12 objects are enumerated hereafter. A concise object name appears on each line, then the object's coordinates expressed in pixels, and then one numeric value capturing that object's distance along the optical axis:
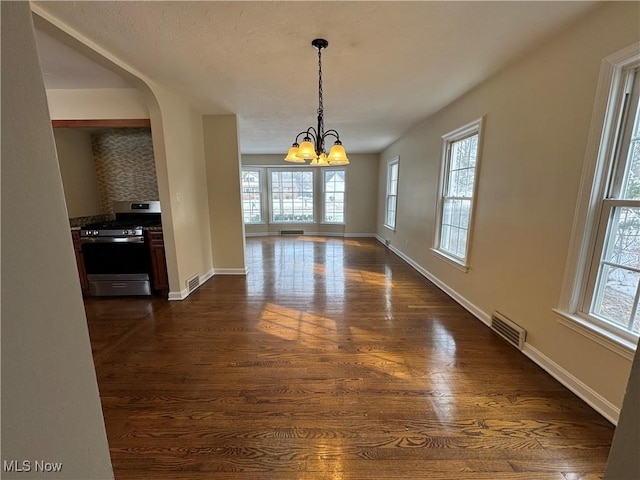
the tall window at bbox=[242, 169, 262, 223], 7.86
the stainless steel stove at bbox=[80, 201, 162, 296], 3.23
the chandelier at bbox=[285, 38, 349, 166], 2.29
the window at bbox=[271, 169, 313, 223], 7.86
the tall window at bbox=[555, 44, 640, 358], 1.52
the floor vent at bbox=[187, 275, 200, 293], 3.50
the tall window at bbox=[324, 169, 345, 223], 7.74
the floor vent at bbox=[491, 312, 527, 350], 2.21
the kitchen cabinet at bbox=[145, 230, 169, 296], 3.27
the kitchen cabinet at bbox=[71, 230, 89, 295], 3.22
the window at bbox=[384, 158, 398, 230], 5.95
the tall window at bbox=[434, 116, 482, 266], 3.03
